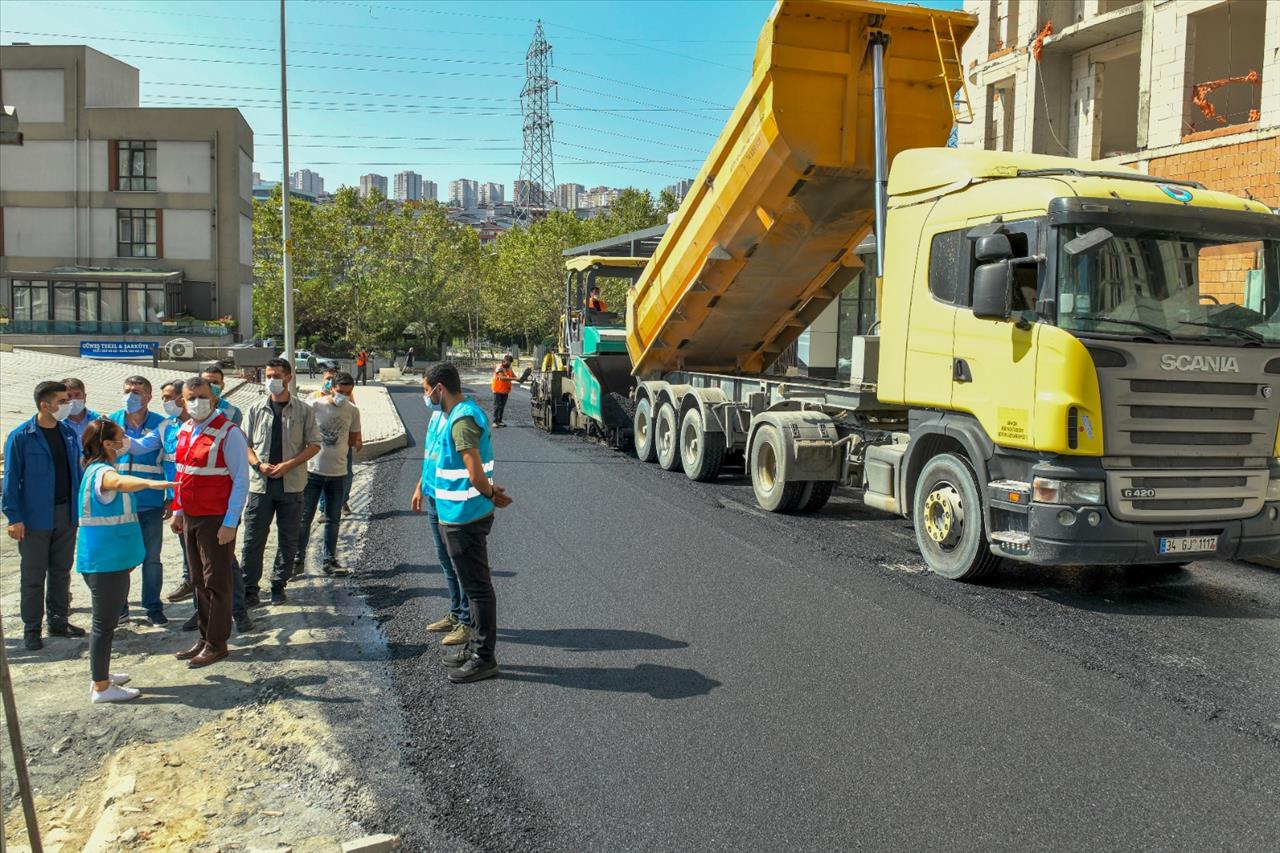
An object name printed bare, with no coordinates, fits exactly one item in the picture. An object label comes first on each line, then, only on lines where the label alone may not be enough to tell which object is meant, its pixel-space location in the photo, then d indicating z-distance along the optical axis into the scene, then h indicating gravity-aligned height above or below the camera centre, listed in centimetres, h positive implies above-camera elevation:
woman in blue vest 551 -115
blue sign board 3434 -6
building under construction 1545 +549
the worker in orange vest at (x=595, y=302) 1698 +96
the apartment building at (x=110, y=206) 4434 +639
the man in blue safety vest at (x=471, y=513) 555 -88
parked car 4590 -37
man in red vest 607 -93
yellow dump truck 675 +28
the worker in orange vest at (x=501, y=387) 1997 -62
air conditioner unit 3684 -4
